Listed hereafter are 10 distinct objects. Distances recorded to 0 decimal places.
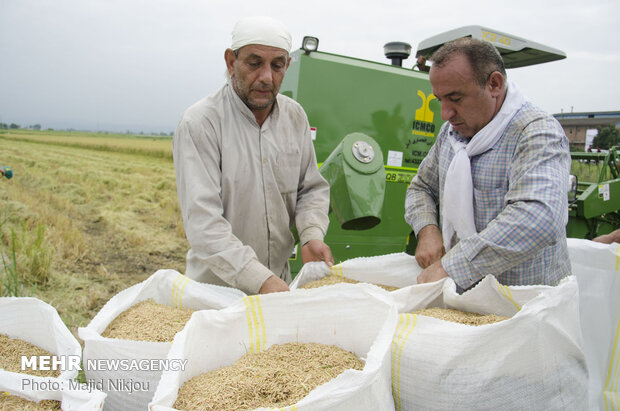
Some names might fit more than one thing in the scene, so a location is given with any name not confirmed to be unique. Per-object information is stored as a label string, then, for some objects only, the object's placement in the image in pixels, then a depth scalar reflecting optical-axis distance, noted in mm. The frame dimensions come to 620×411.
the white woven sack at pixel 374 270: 1715
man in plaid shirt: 1457
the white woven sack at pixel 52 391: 953
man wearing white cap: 1634
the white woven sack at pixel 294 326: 1087
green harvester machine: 3377
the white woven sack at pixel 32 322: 1259
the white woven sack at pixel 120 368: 1151
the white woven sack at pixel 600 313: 1762
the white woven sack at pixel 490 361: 1124
